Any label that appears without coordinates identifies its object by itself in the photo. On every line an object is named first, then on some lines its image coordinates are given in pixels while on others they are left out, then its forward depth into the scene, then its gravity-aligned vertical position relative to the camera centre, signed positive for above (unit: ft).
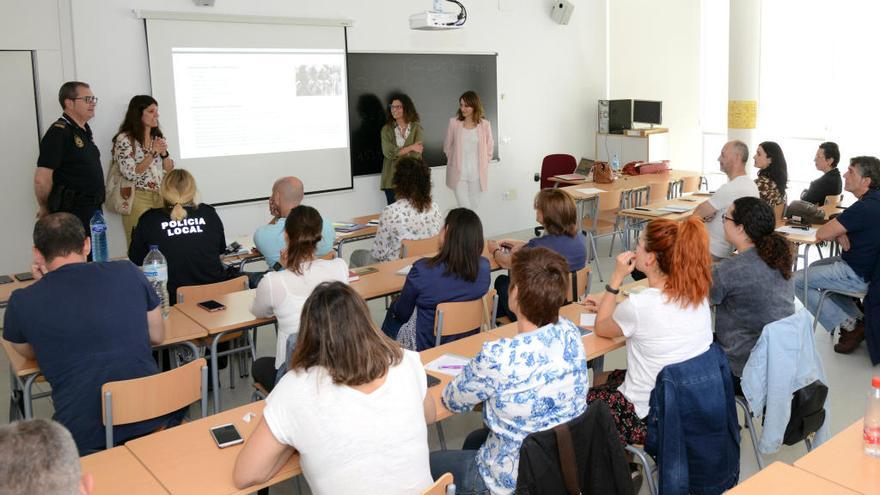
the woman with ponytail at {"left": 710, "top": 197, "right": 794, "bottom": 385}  12.59 -2.43
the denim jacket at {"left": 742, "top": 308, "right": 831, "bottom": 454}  10.99 -3.29
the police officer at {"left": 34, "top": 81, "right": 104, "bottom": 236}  19.81 -0.26
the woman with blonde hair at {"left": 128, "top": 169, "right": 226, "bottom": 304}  15.01 -1.63
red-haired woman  10.62 -2.38
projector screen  23.86 +1.30
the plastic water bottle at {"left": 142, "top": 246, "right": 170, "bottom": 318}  13.69 -2.08
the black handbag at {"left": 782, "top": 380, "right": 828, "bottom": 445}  11.12 -3.91
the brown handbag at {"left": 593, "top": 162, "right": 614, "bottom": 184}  28.73 -1.41
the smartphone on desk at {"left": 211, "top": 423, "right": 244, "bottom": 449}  8.82 -3.18
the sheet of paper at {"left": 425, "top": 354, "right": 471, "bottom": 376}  10.94 -3.07
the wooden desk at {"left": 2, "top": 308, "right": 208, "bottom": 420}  11.21 -2.95
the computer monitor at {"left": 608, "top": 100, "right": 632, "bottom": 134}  34.55 +0.71
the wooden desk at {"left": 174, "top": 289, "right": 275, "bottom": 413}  13.33 -2.90
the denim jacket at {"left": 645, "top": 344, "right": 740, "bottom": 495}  10.24 -3.73
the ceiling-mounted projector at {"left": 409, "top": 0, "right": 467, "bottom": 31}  26.18 +3.85
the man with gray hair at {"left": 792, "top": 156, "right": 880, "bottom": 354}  17.62 -2.93
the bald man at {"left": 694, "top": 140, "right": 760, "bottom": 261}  20.07 -1.59
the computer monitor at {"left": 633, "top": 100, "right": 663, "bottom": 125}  34.30 +0.83
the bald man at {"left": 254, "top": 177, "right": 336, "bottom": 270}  16.65 -1.71
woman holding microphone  21.67 -0.09
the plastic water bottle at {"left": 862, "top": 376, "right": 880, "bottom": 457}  8.26 -3.05
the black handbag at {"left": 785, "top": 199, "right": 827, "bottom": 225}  21.30 -2.26
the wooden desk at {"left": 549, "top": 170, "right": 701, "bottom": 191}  28.35 -1.72
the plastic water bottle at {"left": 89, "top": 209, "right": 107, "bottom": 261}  18.80 -2.07
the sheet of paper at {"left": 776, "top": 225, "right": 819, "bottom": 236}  20.23 -2.60
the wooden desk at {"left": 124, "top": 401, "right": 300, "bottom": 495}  7.97 -3.23
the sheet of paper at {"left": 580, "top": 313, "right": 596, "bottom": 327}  12.98 -2.98
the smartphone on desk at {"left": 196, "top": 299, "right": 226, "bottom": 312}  14.33 -2.82
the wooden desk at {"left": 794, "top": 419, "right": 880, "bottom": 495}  7.79 -3.35
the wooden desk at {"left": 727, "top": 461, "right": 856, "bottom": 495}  7.64 -3.38
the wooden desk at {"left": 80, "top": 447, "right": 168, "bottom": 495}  7.88 -3.24
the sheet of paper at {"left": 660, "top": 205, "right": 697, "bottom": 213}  24.12 -2.31
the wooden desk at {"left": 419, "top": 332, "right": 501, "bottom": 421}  11.43 -3.03
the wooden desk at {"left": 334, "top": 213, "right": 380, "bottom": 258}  20.39 -2.38
